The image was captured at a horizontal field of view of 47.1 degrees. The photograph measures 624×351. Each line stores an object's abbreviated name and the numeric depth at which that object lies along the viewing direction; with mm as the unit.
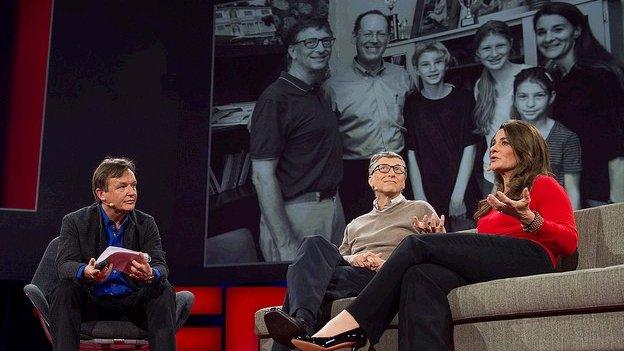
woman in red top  2262
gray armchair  2830
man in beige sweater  2596
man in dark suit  2779
